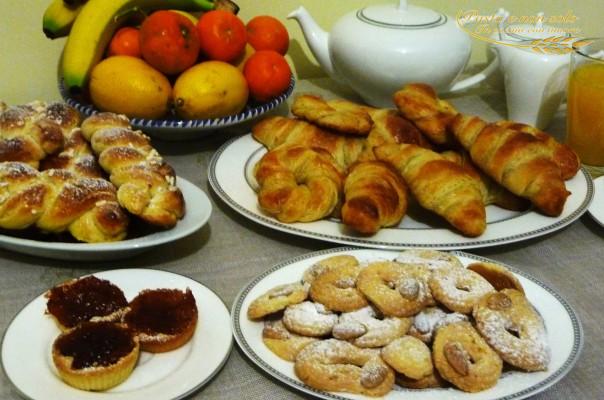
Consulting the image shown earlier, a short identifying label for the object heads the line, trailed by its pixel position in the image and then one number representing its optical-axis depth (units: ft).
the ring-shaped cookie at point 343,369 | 2.27
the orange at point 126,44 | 4.33
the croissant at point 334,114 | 3.94
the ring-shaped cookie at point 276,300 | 2.55
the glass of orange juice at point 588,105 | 4.16
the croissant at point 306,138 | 3.95
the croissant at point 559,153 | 3.83
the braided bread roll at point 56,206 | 2.94
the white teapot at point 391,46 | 4.64
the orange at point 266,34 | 4.76
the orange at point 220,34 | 4.32
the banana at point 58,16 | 4.53
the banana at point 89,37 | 4.30
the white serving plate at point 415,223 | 3.29
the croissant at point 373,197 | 3.21
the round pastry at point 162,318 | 2.51
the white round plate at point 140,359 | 2.30
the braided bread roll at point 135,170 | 3.07
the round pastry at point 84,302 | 2.57
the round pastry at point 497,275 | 2.70
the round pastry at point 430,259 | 2.72
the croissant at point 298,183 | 3.38
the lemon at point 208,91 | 4.08
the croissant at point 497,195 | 3.69
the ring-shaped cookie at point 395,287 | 2.45
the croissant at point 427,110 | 4.01
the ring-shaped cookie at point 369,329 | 2.39
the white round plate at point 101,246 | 2.95
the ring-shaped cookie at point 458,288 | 2.51
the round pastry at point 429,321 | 2.46
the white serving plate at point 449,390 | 2.31
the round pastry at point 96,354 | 2.29
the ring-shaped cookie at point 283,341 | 2.43
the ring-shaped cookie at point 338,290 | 2.51
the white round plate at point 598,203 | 3.61
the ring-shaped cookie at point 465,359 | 2.29
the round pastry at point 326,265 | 2.71
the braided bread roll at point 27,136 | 3.23
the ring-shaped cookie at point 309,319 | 2.46
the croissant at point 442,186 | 3.32
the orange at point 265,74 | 4.37
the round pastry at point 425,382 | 2.35
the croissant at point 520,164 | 3.45
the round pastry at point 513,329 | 2.36
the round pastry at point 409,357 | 2.31
